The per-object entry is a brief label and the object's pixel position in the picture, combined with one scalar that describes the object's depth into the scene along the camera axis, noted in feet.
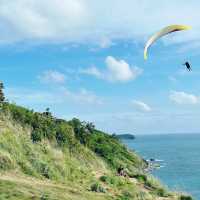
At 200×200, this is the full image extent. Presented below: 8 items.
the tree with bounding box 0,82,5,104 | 160.35
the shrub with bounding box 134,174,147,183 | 143.97
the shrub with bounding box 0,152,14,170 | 109.29
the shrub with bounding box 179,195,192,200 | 121.83
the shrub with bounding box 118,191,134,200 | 108.68
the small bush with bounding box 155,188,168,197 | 127.00
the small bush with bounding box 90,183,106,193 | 112.57
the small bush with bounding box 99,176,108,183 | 131.09
